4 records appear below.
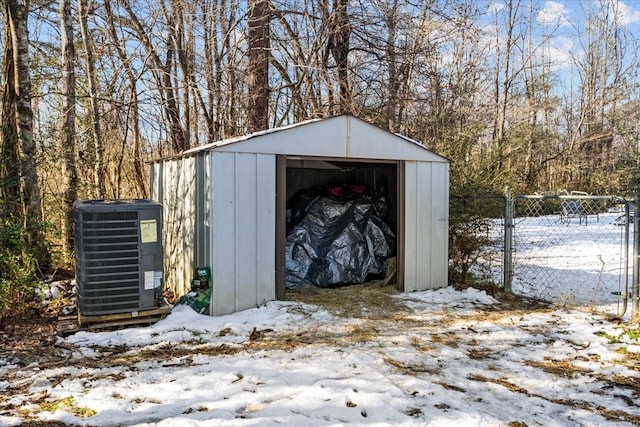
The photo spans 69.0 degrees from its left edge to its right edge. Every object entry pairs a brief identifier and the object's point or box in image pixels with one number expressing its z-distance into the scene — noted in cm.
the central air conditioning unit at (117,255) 434
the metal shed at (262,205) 495
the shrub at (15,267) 465
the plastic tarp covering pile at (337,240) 675
